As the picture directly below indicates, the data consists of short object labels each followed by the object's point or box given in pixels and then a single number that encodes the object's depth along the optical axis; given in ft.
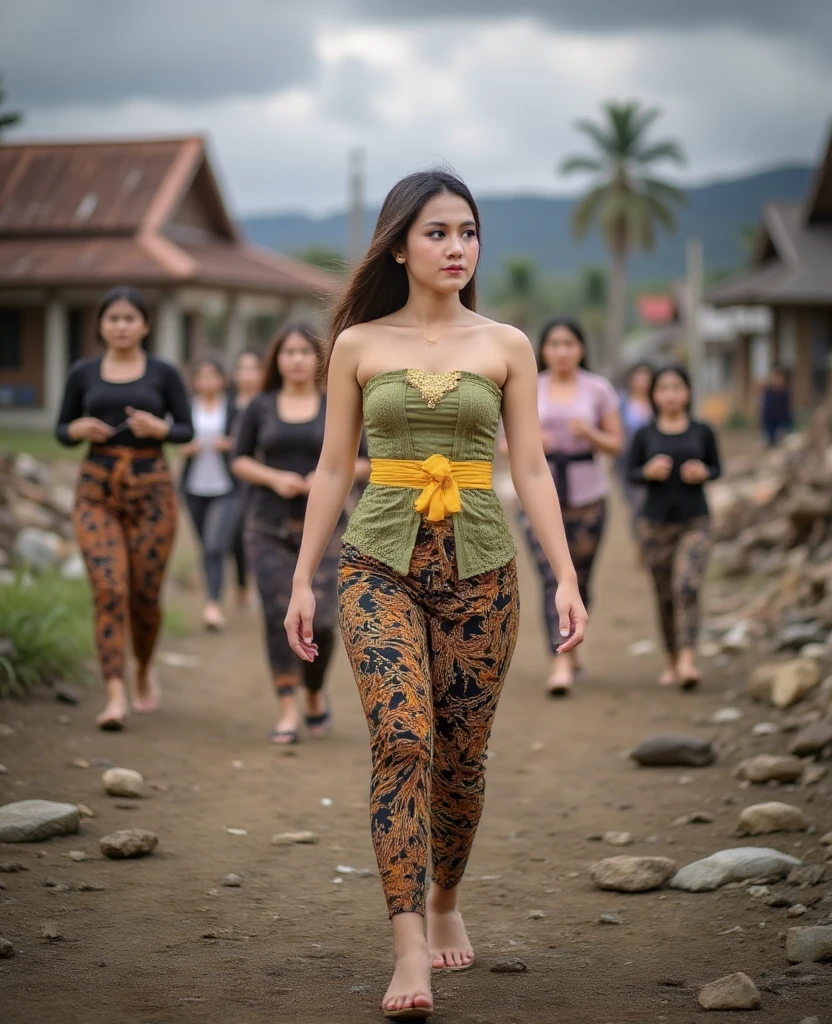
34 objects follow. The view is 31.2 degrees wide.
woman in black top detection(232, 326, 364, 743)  26.76
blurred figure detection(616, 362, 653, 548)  51.42
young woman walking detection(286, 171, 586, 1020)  14.30
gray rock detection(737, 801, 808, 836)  20.36
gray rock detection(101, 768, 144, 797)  22.31
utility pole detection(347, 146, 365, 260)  99.30
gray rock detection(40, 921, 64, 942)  15.52
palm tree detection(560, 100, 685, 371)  196.24
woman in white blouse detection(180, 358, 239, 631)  40.11
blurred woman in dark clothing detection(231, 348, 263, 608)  40.27
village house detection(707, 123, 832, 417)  119.55
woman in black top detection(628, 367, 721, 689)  31.09
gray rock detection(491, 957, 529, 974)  15.02
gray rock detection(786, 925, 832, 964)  15.02
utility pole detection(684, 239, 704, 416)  131.64
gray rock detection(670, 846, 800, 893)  18.28
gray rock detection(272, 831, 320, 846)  20.48
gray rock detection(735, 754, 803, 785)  23.36
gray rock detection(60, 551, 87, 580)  40.54
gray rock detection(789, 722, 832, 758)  24.09
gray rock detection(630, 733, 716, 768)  25.50
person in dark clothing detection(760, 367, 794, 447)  102.94
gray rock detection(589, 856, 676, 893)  18.49
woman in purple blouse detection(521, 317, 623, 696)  31.78
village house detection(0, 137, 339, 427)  104.73
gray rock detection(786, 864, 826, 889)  17.70
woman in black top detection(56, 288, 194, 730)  26.21
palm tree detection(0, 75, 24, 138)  53.11
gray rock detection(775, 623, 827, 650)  33.60
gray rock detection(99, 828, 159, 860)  18.92
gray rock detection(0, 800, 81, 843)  19.24
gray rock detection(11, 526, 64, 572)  41.87
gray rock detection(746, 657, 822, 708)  28.91
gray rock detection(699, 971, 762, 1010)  13.67
